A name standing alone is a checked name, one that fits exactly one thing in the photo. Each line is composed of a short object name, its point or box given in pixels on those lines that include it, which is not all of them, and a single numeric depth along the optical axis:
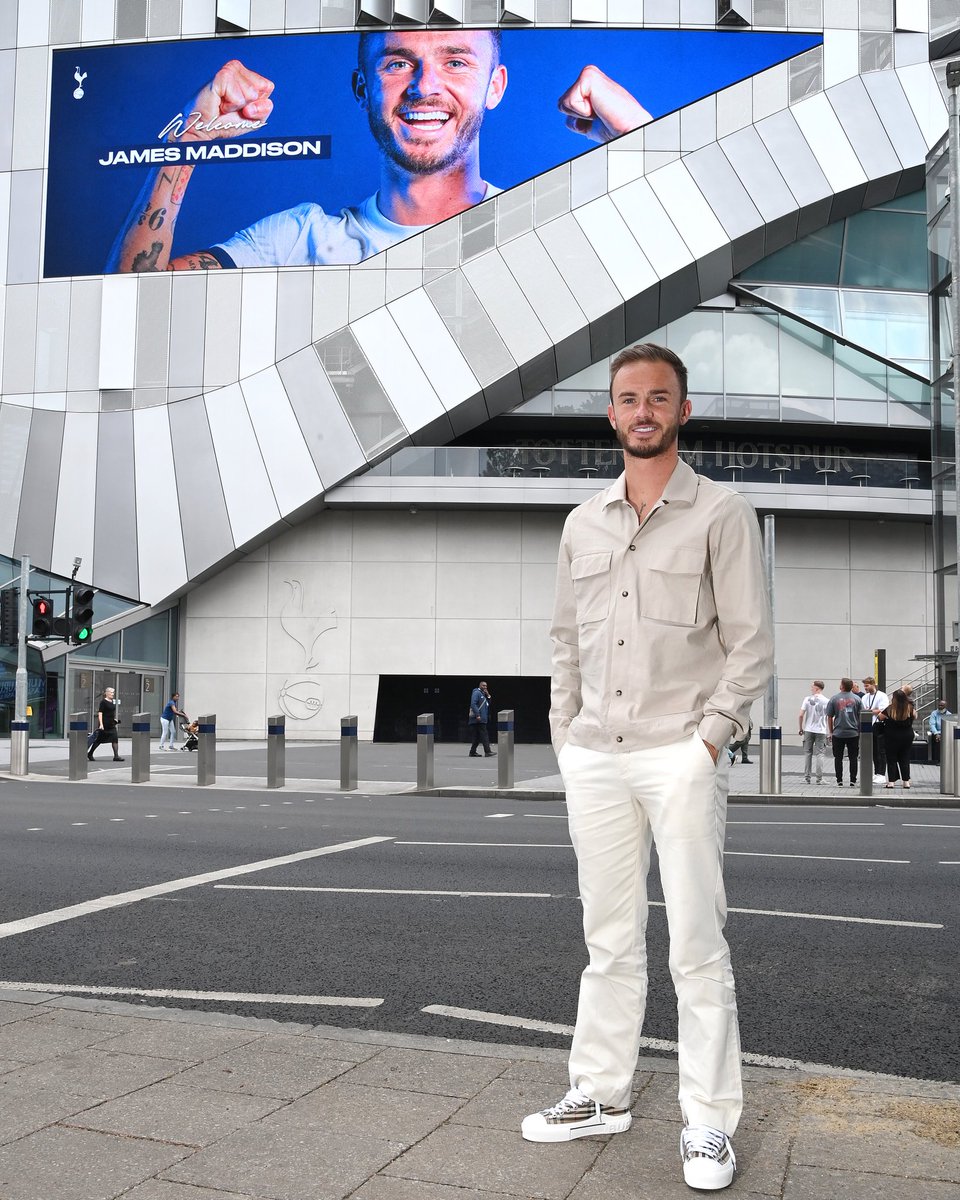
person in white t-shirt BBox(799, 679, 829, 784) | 19.17
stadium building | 33.12
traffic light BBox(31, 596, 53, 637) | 21.11
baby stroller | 27.77
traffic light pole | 19.55
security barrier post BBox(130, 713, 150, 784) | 18.16
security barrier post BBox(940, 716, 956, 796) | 16.40
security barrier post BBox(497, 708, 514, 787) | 16.88
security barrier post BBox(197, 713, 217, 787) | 17.72
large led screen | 34.62
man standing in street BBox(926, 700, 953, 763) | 23.61
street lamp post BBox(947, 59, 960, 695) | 17.95
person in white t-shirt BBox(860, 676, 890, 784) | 20.45
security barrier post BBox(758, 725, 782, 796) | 16.47
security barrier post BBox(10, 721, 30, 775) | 19.59
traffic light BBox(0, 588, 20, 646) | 21.53
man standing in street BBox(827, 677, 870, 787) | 18.44
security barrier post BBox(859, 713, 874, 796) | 16.12
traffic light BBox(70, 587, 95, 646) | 21.38
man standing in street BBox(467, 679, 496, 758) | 26.28
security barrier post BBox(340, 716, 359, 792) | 16.99
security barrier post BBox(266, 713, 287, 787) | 17.31
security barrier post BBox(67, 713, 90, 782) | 18.81
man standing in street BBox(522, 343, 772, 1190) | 3.10
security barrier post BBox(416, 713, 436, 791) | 16.75
